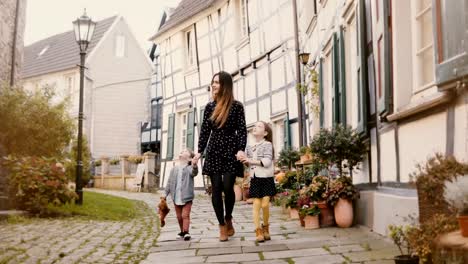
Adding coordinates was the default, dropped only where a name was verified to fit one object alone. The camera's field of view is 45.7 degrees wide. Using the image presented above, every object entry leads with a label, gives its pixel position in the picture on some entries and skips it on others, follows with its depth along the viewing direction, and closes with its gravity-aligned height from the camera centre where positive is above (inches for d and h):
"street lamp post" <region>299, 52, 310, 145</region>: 419.2 +74.2
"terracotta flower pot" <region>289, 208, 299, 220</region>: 305.4 -19.6
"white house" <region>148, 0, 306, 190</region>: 512.7 +132.4
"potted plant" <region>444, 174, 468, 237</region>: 113.7 -4.1
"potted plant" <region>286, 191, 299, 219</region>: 291.7 -12.5
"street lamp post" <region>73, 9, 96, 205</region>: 418.3 +105.0
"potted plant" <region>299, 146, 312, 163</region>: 361.7 +16.0
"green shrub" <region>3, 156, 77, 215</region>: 361.1 -3.8
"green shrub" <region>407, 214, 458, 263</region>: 123.2 -12.7
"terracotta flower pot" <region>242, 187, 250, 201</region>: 501.7 -12.4
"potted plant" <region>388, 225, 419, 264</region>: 138.9 -17.2
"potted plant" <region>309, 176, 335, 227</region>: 259.9 -9.9
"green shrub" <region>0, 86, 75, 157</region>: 435.5 +43.8
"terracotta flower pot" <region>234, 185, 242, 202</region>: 517.7 -12.7
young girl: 215.8 +0.1
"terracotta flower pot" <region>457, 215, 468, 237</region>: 112.7 -9.2
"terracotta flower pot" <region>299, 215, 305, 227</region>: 263.4 -19.9
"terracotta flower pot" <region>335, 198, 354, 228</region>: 252.4 -15.5
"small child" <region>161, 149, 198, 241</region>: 237.3 -4.1
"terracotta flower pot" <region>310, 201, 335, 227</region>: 259.4 -17.2
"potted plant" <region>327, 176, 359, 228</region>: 252.4 -9.5
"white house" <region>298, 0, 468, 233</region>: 141.2 +30.5
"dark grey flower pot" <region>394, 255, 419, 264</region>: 138.6 -20.3
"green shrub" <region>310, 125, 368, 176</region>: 250.7 +14.6
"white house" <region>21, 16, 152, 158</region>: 1128.2 +203.9
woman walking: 215.9 +14.4
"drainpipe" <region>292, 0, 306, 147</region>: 454.9 +58.7
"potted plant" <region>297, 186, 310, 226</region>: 264.9 -10.5
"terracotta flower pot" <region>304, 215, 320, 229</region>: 257.6 -19.8
